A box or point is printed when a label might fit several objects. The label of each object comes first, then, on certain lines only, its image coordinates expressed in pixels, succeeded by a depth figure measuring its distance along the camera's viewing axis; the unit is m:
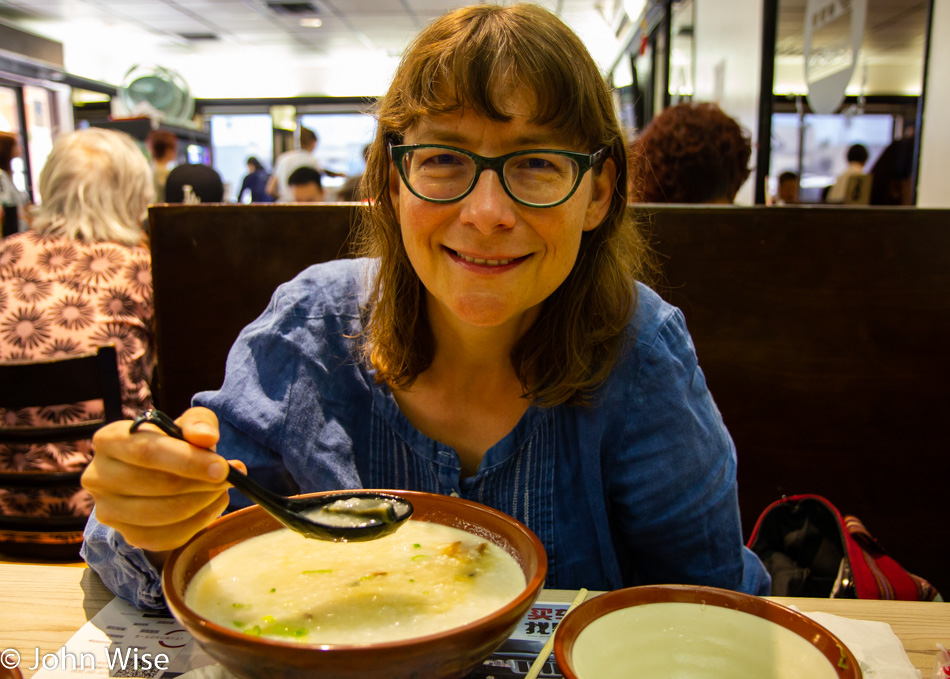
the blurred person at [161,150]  5.21
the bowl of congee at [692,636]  0.55
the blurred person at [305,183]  6.30
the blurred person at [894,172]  3.28
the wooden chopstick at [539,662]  0.65
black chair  1.49
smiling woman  0.90
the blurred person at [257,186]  8.91
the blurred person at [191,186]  4.41
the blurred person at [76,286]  1.79
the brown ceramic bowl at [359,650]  0.47
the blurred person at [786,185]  6.84
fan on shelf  7.81
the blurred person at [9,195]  3.46
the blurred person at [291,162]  7.81
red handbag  1.25
